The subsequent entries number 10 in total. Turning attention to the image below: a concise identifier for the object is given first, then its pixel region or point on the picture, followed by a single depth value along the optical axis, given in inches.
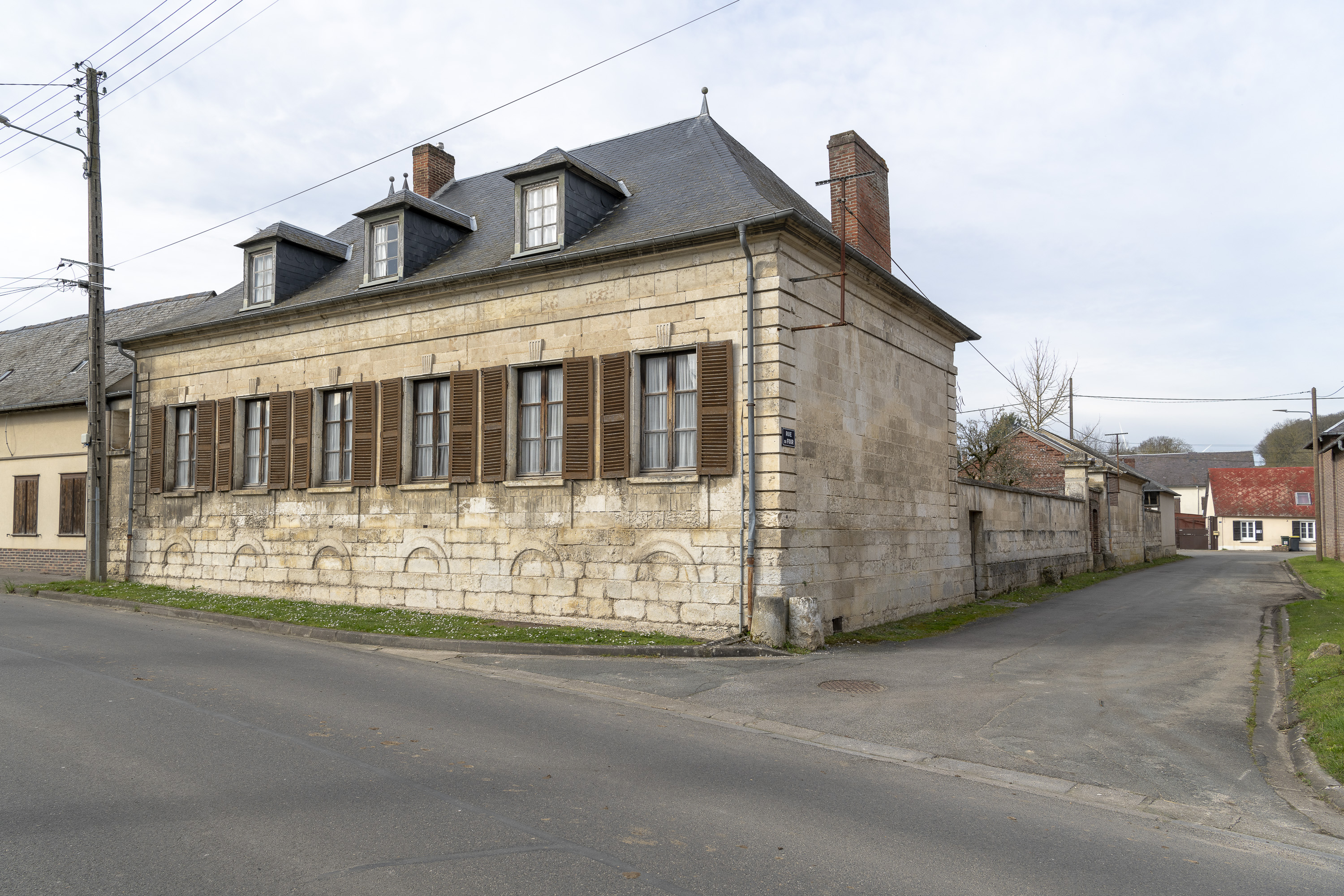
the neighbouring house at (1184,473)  2972.4
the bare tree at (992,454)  1353.3
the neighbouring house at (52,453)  844.6
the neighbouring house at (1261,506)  2379.4
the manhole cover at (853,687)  347.6
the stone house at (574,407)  468.4
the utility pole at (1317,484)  1255.5
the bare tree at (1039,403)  1699.1
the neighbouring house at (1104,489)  1195.9
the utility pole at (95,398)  710.5
